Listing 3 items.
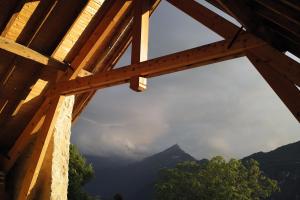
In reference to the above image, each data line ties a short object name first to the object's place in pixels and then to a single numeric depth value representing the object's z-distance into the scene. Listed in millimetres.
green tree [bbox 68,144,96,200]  20734
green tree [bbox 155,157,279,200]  27503
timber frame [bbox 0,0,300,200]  3895
